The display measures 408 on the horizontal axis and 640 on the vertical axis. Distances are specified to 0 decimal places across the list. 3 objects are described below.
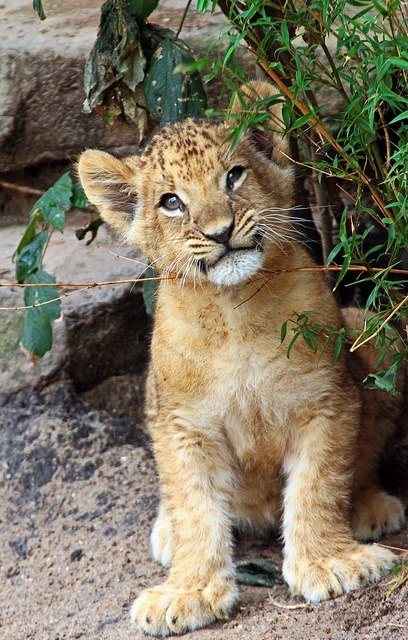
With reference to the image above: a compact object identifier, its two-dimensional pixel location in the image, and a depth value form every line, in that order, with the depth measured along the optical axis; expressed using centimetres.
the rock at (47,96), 1229
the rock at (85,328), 1160
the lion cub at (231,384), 793
